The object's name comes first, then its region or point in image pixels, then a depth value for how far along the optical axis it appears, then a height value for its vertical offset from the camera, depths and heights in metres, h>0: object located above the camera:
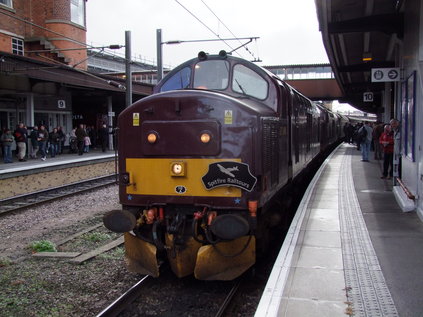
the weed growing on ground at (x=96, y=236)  8.61 -2.04
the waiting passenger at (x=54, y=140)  22.00 -0.40
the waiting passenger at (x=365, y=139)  17.27 -0.32
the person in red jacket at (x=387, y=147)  11.98 -0.45
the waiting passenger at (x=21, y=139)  19.12 -0.27
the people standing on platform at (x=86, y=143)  25.06 -0.60
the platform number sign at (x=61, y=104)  25.81 +1.65
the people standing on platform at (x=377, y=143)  16.21 -0.47
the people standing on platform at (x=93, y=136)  29.87 -0.24
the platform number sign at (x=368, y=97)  23.18 +1.76
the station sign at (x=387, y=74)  10.57 +1.35
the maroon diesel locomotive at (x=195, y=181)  5.39 -0.62
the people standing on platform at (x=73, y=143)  24.31 -0.57
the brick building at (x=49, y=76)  20.03 +2.61
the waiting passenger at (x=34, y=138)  20.34 -0.24
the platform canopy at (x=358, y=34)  10.88 +3.15
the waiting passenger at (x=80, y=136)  23.82 -0.19
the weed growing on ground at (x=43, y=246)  7.98 -2.05
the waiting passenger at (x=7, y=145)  18.34 -0.50
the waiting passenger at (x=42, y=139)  20.25 -0.29
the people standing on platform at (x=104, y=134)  25.94 -0.10
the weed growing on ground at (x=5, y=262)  7.20 -2.10
